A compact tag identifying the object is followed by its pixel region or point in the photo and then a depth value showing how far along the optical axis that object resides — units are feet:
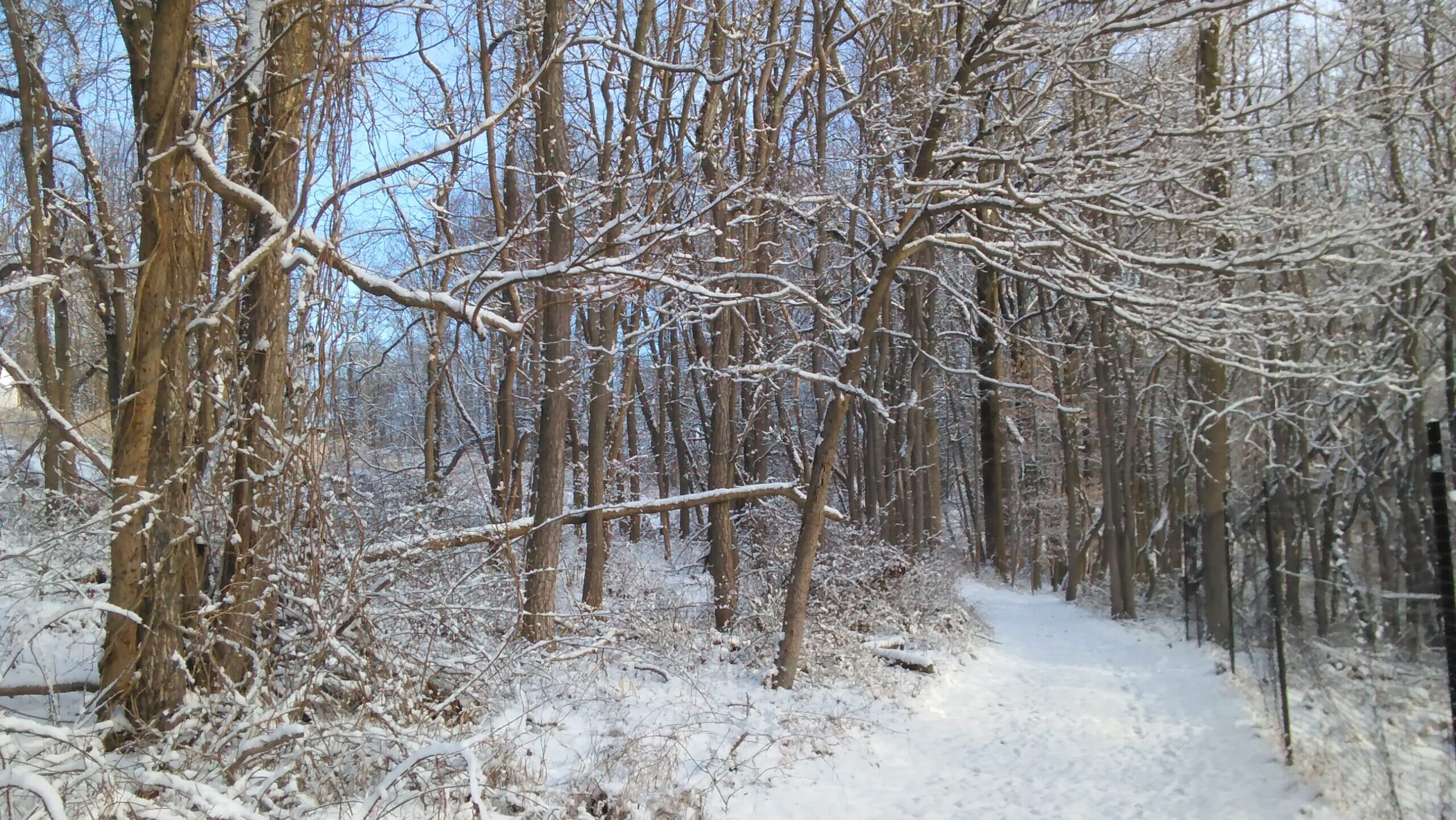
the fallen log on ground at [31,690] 13.17
